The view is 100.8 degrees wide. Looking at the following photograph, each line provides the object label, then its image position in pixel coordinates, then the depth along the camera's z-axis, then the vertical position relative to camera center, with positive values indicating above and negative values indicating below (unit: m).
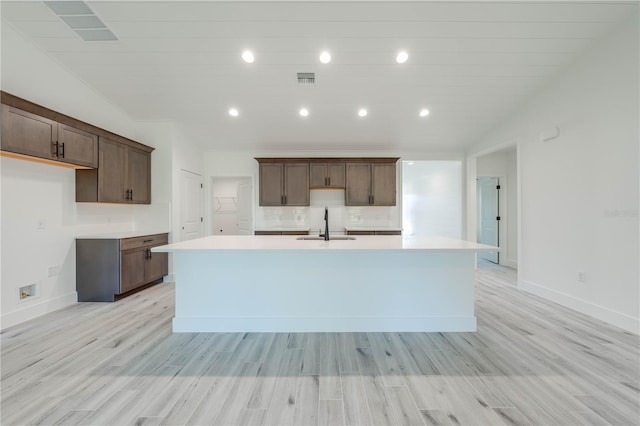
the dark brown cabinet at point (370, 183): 5.38 +0.59
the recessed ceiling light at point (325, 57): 3.13 +1.86
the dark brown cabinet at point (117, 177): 3.48 +0.51
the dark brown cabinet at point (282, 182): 5.36 +0.62
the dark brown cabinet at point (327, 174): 5.36 +0.78
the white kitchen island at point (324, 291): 2.62 -0.79
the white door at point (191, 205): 4.82 +0.14
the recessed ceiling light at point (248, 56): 3.11 +1.86
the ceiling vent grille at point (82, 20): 2.58 +2.00
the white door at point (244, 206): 6.19 +0.16
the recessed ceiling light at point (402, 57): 3.12 +1.86
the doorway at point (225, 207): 7.20 +0.15
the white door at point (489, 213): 6.16 -0.03
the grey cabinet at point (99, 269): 3.49 -0.74
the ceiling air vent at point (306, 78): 3.47 +1.80
